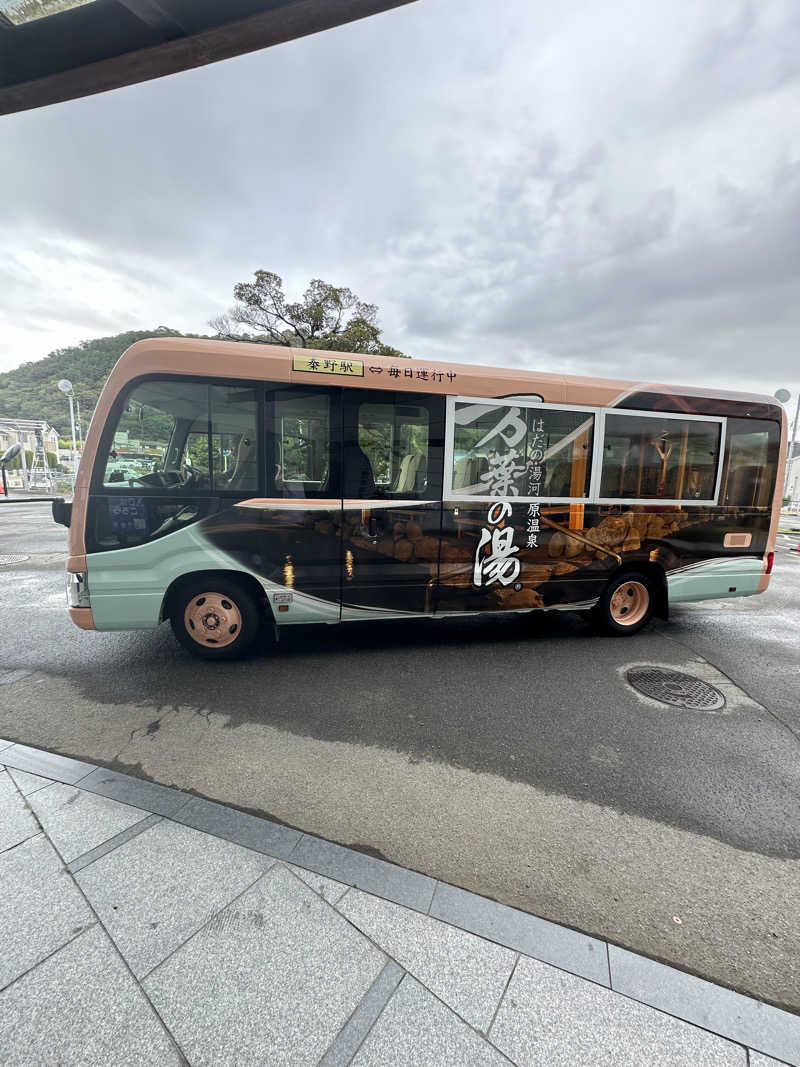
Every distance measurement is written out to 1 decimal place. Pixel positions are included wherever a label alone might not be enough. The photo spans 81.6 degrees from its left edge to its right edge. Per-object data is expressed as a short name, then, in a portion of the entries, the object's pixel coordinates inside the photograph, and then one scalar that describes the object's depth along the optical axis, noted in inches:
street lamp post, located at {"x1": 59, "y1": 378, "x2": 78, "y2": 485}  929.5
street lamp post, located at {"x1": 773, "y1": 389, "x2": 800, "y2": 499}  672.1
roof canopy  84.0
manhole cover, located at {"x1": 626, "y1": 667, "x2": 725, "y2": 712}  154.1
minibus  155.3
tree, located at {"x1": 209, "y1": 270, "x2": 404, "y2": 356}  779.4
